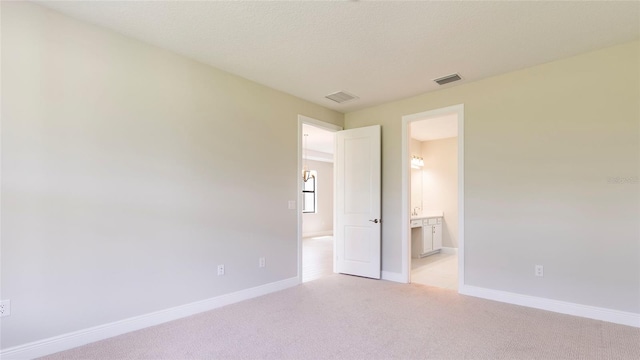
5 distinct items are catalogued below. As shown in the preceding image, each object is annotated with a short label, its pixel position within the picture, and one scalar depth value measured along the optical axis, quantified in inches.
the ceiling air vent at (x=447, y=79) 142.7
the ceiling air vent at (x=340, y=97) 168.2
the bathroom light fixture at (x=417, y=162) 277.6
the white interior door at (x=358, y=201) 181.2
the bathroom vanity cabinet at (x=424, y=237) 240.8
